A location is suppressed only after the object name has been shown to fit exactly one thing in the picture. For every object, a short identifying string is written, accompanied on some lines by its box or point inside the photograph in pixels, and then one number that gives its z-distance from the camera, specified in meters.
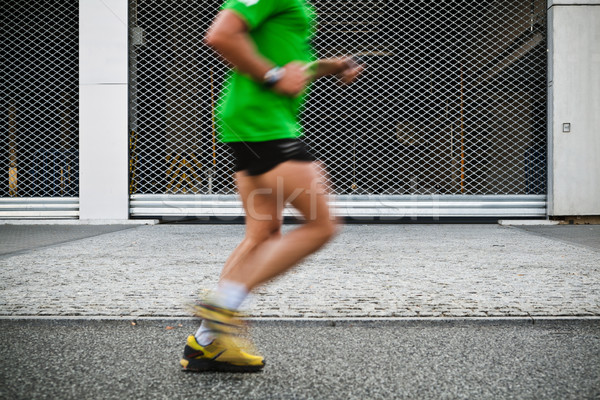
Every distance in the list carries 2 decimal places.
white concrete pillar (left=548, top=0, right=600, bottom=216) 9.49
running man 2.12
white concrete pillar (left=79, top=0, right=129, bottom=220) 9.63
